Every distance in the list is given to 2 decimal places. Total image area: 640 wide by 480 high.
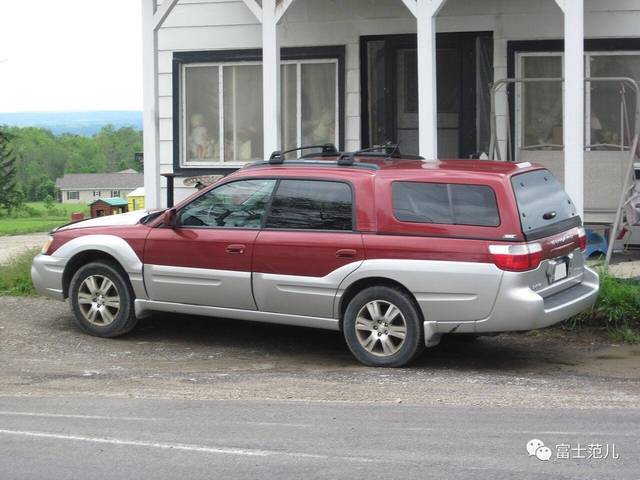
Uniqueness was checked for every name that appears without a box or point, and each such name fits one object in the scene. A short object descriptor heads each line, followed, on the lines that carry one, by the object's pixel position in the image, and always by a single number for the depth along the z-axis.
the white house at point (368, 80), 14.29
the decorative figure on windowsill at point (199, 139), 15.96
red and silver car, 9.05
